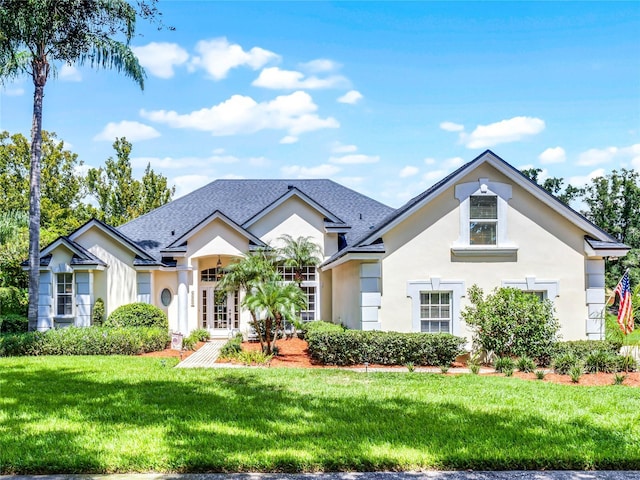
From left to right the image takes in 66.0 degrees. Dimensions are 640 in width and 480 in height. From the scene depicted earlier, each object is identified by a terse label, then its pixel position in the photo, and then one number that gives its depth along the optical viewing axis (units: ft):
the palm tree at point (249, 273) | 56.39
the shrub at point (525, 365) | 41.63
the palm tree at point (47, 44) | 57.52
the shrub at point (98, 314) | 65.00
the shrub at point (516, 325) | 44.32
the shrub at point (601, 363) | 41.24
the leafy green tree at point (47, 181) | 117.91
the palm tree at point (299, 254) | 67.05
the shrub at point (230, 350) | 48.57
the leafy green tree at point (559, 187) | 118.62
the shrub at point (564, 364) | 40.57
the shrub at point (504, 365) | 40.45
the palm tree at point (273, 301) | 48.24
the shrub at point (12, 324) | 68.07
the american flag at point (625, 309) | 42.80
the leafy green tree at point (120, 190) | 118.73
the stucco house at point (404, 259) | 49.42
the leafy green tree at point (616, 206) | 109.70
